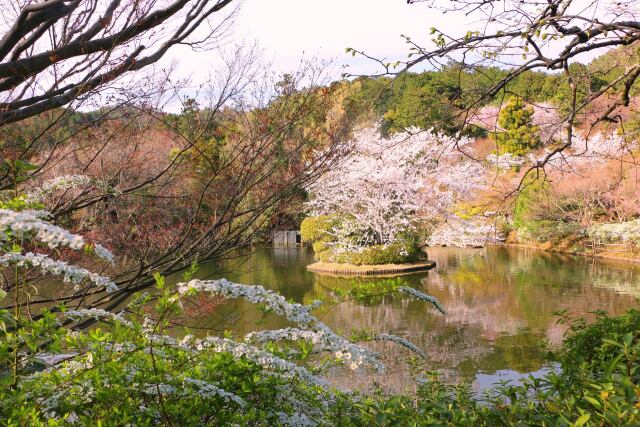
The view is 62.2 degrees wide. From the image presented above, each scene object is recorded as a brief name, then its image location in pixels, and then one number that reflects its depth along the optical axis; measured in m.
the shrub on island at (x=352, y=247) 14.08
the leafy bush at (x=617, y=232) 13.98
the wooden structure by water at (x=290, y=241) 19.55
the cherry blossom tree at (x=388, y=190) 14.30
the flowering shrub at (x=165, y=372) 1.43
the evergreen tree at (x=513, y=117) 21.09
